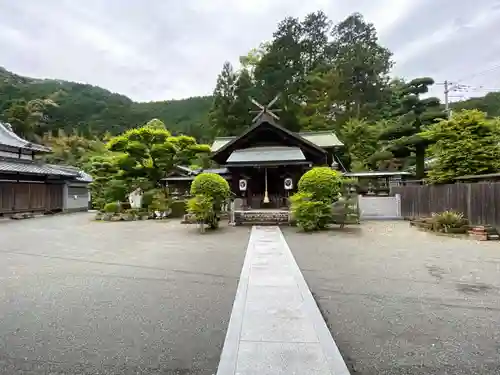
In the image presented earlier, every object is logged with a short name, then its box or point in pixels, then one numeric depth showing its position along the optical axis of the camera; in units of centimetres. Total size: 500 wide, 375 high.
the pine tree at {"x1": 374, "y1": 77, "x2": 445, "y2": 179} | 1705
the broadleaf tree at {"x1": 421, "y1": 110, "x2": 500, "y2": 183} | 1177
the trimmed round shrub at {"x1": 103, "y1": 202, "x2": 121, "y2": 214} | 1727
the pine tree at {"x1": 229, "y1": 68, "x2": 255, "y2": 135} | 3188
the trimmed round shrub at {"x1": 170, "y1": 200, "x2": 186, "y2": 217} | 1784
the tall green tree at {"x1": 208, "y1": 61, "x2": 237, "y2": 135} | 3231
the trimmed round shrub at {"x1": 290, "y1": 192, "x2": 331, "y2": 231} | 1113
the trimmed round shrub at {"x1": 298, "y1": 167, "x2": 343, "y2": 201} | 1130
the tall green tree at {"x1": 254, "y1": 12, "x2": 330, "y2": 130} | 3216
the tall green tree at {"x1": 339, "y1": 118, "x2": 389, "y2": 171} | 2527
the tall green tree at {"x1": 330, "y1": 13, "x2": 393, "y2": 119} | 3144
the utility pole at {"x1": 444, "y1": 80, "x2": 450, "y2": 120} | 2577
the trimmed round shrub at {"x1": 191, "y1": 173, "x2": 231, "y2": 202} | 1170
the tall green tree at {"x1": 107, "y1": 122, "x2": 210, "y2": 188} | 1712
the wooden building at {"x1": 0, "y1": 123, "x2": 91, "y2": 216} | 1838
